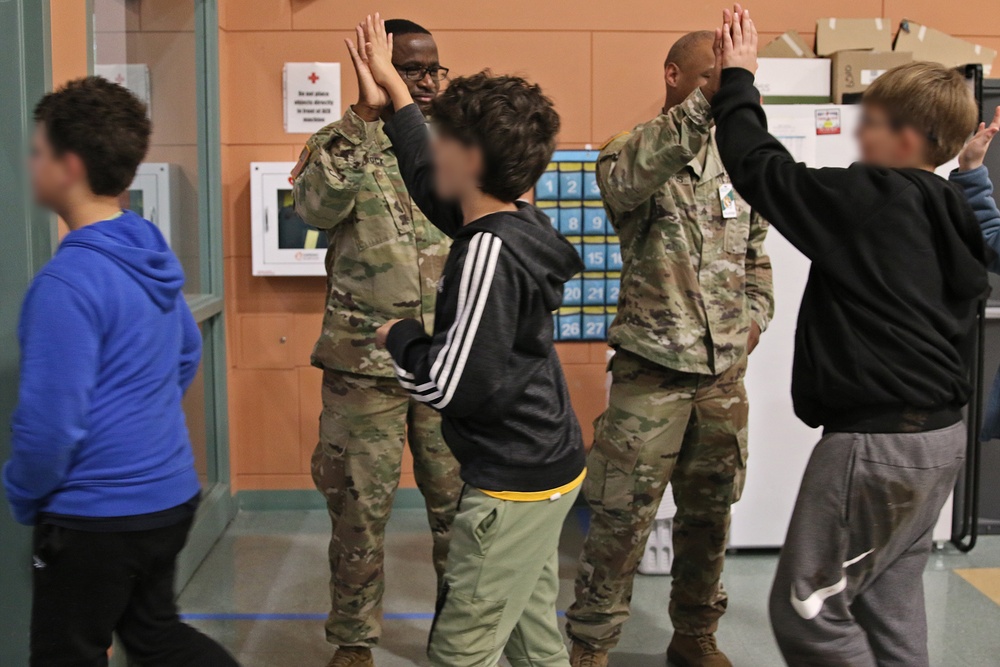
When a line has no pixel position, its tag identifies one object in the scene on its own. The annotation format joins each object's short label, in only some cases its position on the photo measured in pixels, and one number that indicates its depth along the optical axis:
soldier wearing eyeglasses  2.39
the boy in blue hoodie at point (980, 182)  1.89
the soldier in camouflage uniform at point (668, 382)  2.32
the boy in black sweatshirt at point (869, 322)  1.61
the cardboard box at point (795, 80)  3.53
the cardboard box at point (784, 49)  3.63
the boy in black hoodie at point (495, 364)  1.55
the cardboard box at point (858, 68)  3.53
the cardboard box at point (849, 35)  3.66
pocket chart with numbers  3.83
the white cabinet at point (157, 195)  2.87
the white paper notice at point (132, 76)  2.66
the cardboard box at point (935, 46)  3.72
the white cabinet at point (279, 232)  3.72
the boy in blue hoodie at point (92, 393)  1.46
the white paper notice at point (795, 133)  3.31
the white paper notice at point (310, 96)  3.72
